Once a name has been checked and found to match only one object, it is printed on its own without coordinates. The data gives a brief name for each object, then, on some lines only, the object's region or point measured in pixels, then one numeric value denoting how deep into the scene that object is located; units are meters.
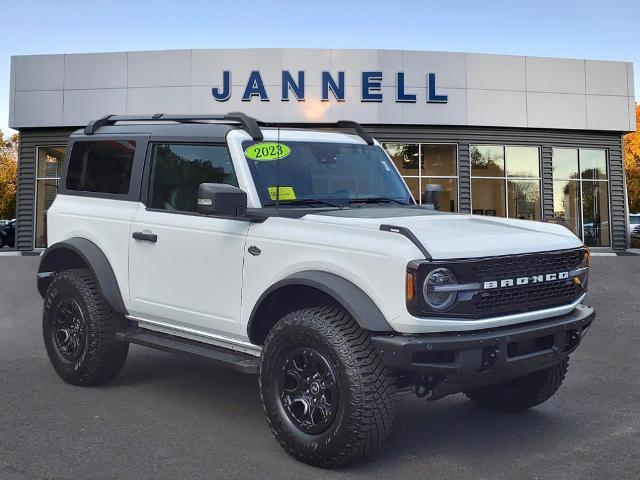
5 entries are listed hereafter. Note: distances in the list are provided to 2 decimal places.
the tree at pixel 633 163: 41.53
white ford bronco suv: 3.48
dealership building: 20.83
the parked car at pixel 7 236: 26.80
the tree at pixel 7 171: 54.75
